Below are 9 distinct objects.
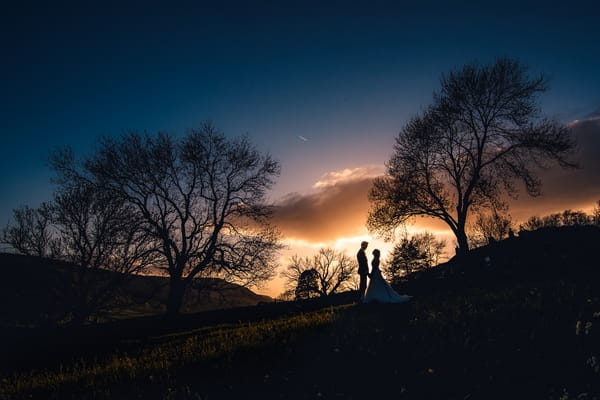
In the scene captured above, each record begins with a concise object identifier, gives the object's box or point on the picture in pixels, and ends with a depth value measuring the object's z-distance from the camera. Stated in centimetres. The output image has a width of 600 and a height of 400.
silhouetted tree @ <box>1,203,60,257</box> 2448
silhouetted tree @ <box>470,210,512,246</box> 6962
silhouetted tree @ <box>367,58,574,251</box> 2472
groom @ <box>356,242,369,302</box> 1516
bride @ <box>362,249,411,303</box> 1227
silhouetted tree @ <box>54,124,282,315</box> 2333
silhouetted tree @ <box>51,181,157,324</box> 2277
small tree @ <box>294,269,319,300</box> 5597
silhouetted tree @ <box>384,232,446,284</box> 5966
